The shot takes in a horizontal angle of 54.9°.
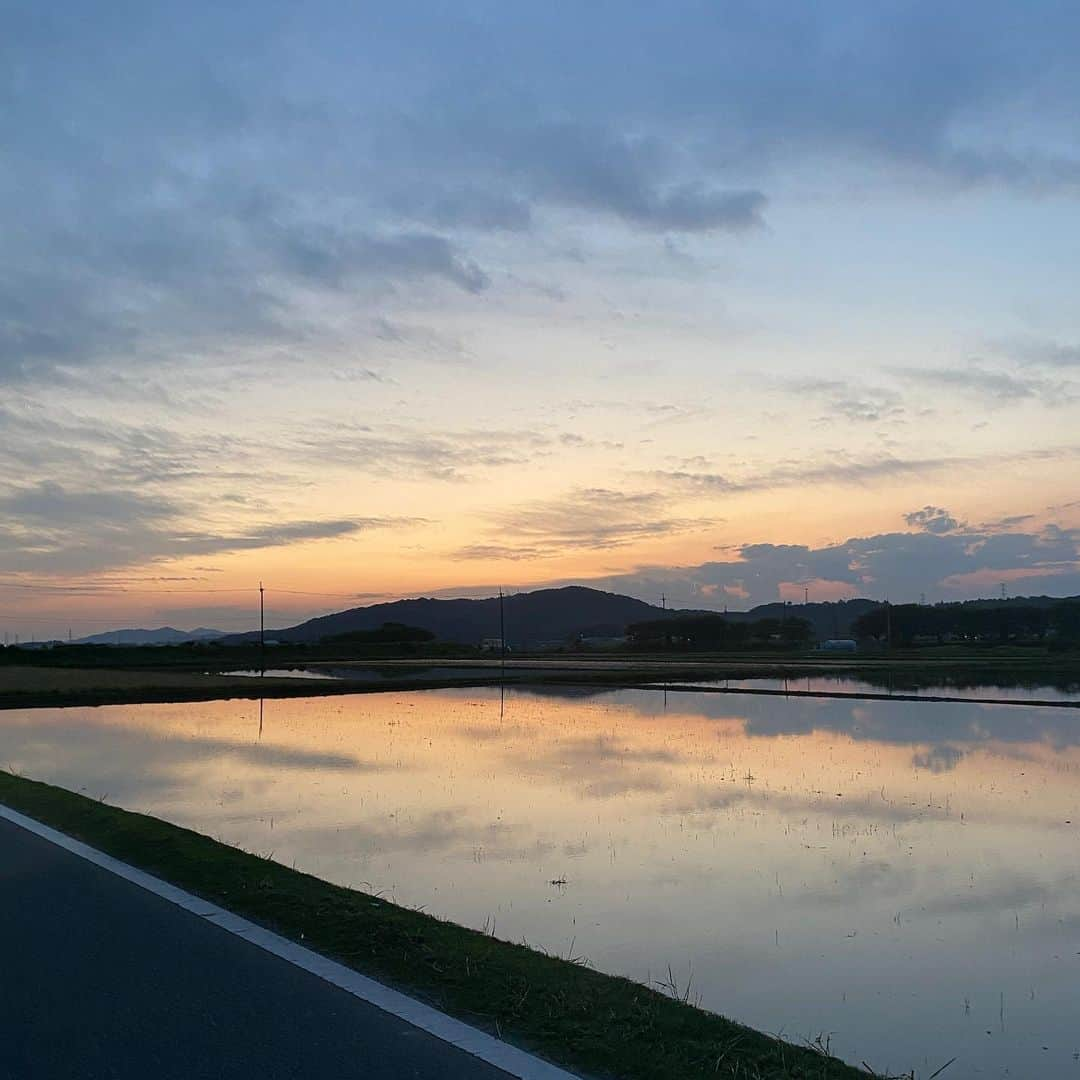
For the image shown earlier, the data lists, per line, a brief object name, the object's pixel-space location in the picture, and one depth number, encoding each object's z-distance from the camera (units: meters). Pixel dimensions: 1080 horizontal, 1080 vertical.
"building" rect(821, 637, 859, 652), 94.12
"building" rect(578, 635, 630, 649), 118.69
